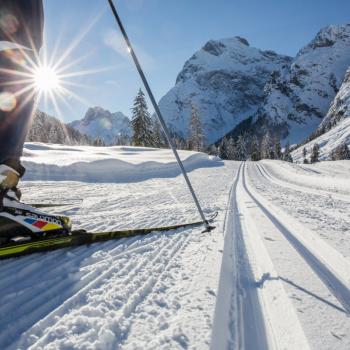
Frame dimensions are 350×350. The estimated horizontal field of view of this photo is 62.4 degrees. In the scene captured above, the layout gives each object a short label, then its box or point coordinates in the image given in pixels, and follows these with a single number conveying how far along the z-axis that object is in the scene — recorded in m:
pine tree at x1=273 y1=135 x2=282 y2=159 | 97.75
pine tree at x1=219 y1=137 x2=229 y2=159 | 93.25
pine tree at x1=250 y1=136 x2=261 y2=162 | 90.44
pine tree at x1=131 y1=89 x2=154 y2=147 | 43.75
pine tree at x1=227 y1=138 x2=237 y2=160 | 96.07
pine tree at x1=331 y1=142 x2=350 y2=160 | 97.75
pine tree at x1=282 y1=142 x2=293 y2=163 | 95.39
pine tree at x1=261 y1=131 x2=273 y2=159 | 101.99
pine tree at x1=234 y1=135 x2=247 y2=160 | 101.23
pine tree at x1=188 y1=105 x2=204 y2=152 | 64.00
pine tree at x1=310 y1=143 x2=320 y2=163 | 97.38
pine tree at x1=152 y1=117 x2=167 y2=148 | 51.15
